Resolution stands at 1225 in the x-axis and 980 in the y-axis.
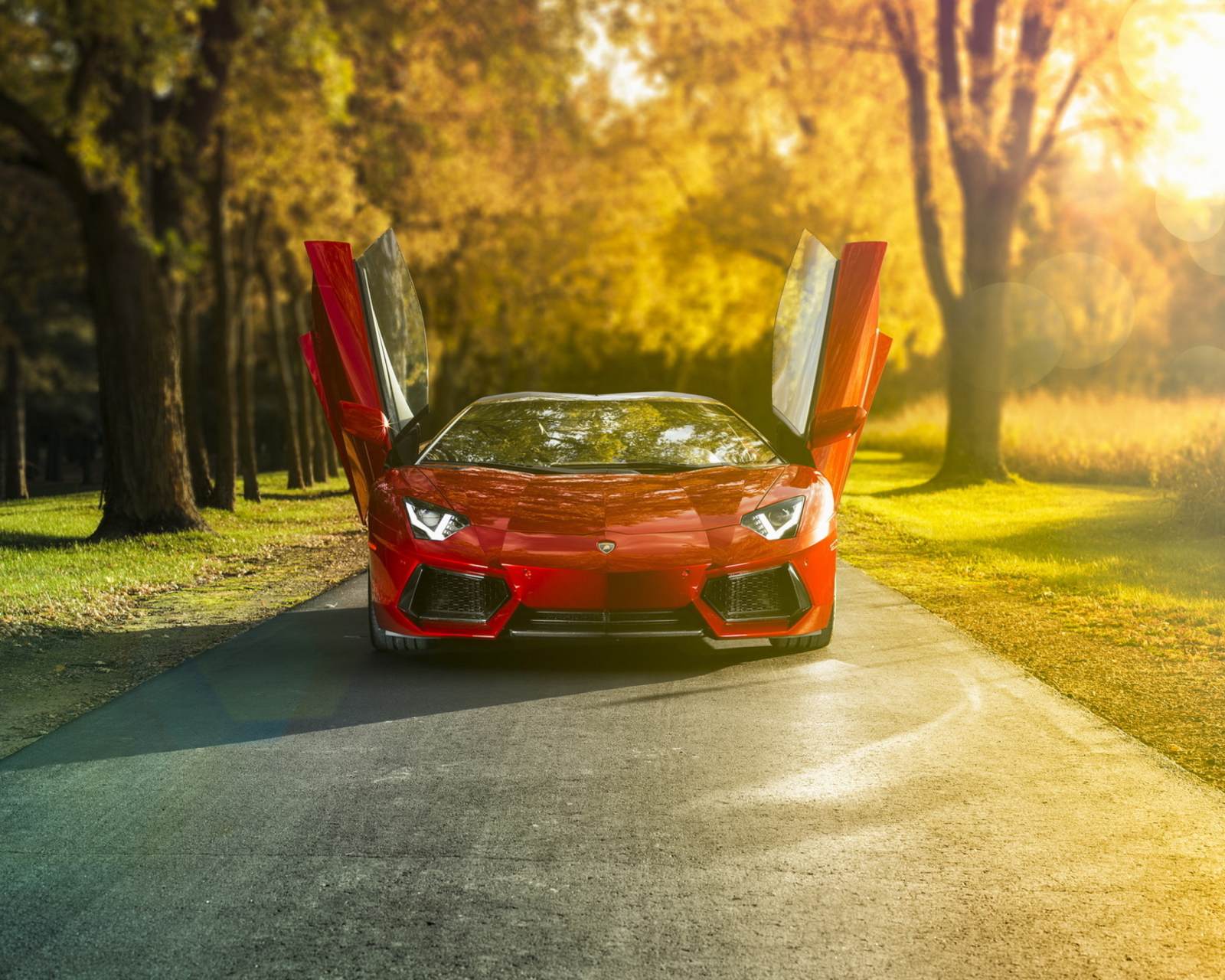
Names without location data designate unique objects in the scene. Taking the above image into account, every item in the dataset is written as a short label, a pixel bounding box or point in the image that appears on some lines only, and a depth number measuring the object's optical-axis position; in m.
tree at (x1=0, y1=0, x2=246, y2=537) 13.12
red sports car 6.17
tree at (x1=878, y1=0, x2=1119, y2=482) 19.95
